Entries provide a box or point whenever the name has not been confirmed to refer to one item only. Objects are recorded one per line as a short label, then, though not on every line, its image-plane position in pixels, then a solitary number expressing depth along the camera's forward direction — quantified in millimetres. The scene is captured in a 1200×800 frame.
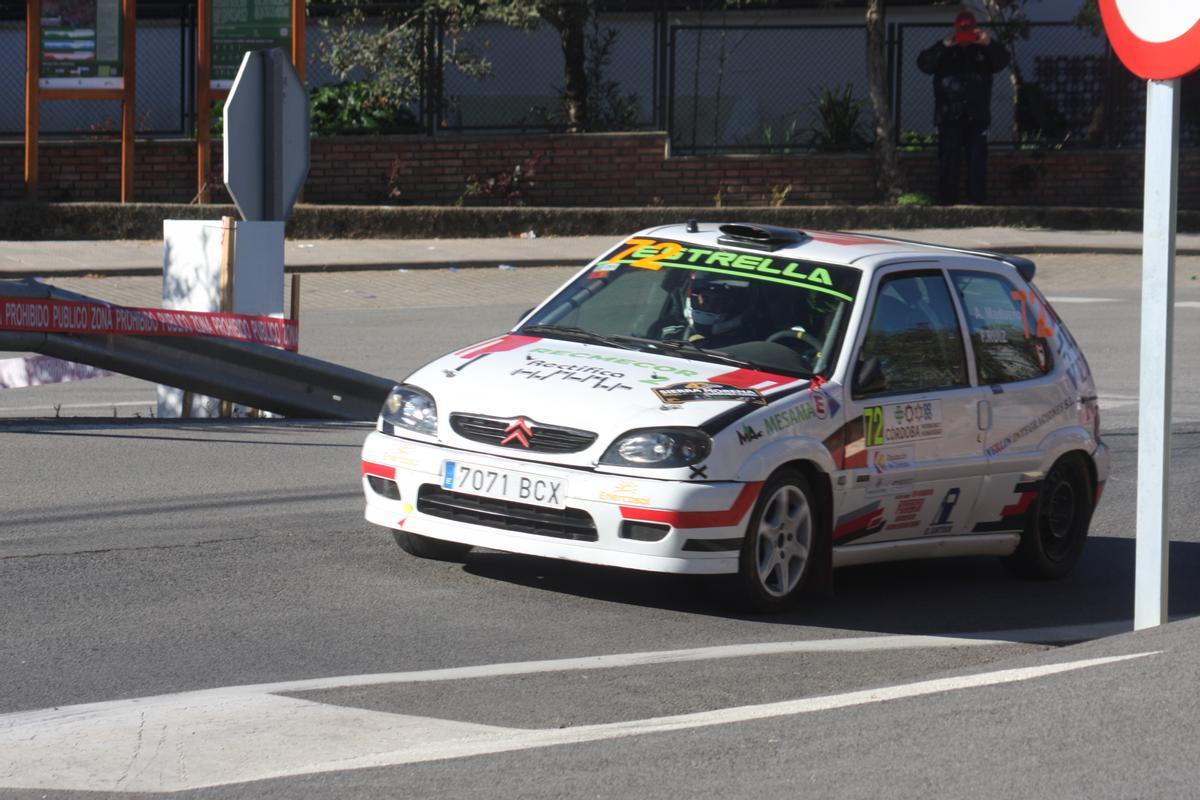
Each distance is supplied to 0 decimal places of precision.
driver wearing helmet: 15641
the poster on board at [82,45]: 44031
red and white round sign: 12086
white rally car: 13766
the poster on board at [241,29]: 44875
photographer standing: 49125
